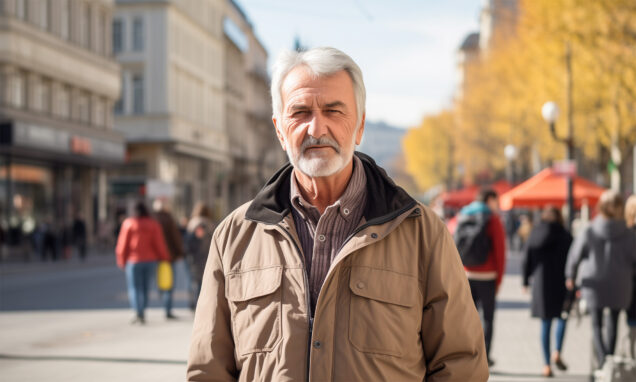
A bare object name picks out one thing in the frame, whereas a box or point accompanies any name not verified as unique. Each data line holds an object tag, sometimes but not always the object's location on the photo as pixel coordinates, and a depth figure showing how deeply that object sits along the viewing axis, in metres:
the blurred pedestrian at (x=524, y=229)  32.09
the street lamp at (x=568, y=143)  19.05
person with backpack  9.80
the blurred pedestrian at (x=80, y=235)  35.81
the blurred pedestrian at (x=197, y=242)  14.51
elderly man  3.05
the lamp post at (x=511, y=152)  36.84
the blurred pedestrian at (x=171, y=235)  15.74
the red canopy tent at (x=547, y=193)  19.59
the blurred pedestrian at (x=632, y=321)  8.81
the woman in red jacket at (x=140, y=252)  14.42
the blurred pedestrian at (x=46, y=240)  34.41
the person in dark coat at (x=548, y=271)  9.91
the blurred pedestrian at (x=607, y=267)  8.89
